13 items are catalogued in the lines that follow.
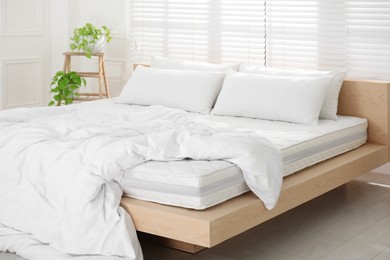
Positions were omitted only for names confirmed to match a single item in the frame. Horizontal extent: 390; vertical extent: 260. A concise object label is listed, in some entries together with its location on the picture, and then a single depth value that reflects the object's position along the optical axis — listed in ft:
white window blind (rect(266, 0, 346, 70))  17.48
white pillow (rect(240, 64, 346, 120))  16.30
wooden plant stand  20.79
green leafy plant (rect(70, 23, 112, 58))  20.53
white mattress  10.91
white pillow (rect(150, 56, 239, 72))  18.13
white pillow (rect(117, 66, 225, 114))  17.13
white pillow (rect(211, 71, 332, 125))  15.65
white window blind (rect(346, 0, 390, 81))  16.78
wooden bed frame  10.71
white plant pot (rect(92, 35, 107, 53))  20.81
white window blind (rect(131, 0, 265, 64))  18.85
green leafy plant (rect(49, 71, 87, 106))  20.66
